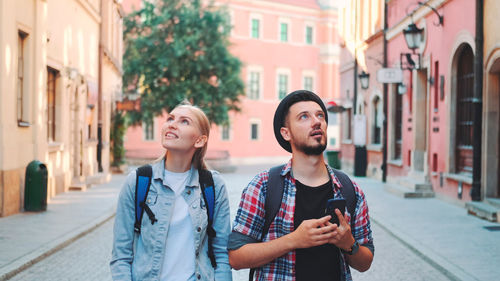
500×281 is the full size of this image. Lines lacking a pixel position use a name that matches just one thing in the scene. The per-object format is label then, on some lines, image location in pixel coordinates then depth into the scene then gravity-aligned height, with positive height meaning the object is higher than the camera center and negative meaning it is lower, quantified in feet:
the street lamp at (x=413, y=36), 56.24 +8.62
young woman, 10.68 -1.44
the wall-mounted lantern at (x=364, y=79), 83.20 +7.17
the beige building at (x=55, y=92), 40.91 +3.54
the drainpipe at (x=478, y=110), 44.32 +1.82
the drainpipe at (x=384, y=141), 74.79 -0.51
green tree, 112.37 +12.30
